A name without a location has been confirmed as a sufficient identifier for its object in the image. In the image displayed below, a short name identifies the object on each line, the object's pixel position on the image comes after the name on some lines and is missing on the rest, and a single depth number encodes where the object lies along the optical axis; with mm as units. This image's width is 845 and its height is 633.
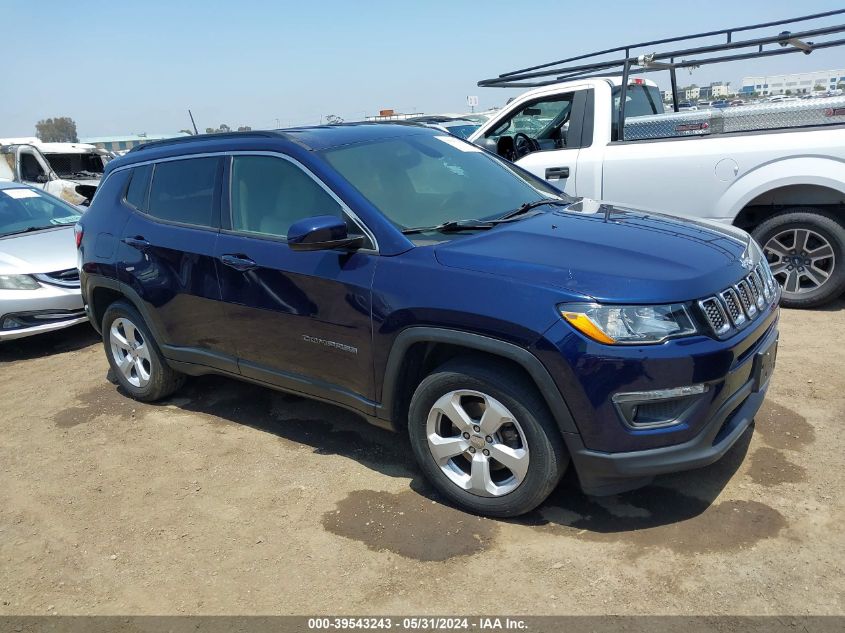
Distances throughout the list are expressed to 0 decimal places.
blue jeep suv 2770
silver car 6352
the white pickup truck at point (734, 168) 5586
